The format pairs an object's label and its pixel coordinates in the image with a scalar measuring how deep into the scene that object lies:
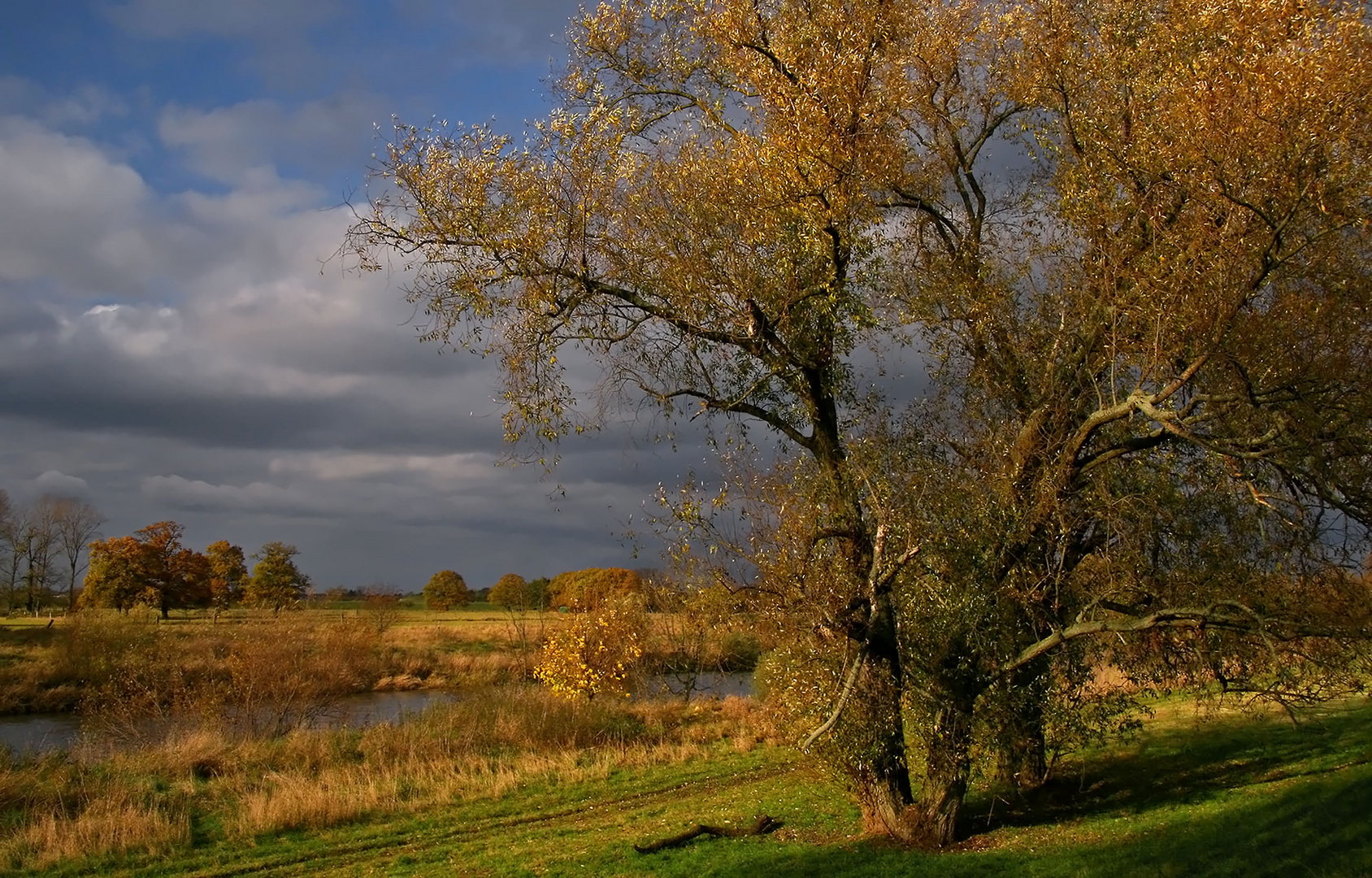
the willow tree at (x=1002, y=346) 10.60
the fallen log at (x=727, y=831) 14.16
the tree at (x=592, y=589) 34.88
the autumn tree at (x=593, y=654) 29.22
